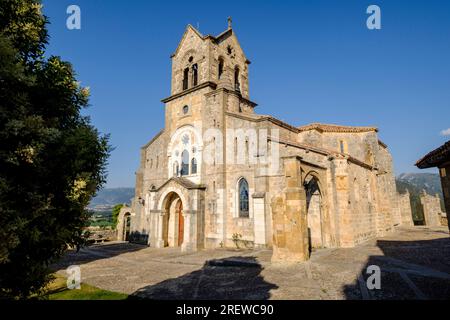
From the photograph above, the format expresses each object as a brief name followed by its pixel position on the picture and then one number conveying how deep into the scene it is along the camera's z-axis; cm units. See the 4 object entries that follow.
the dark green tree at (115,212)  3259
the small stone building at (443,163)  783
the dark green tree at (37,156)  425
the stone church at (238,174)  1636
